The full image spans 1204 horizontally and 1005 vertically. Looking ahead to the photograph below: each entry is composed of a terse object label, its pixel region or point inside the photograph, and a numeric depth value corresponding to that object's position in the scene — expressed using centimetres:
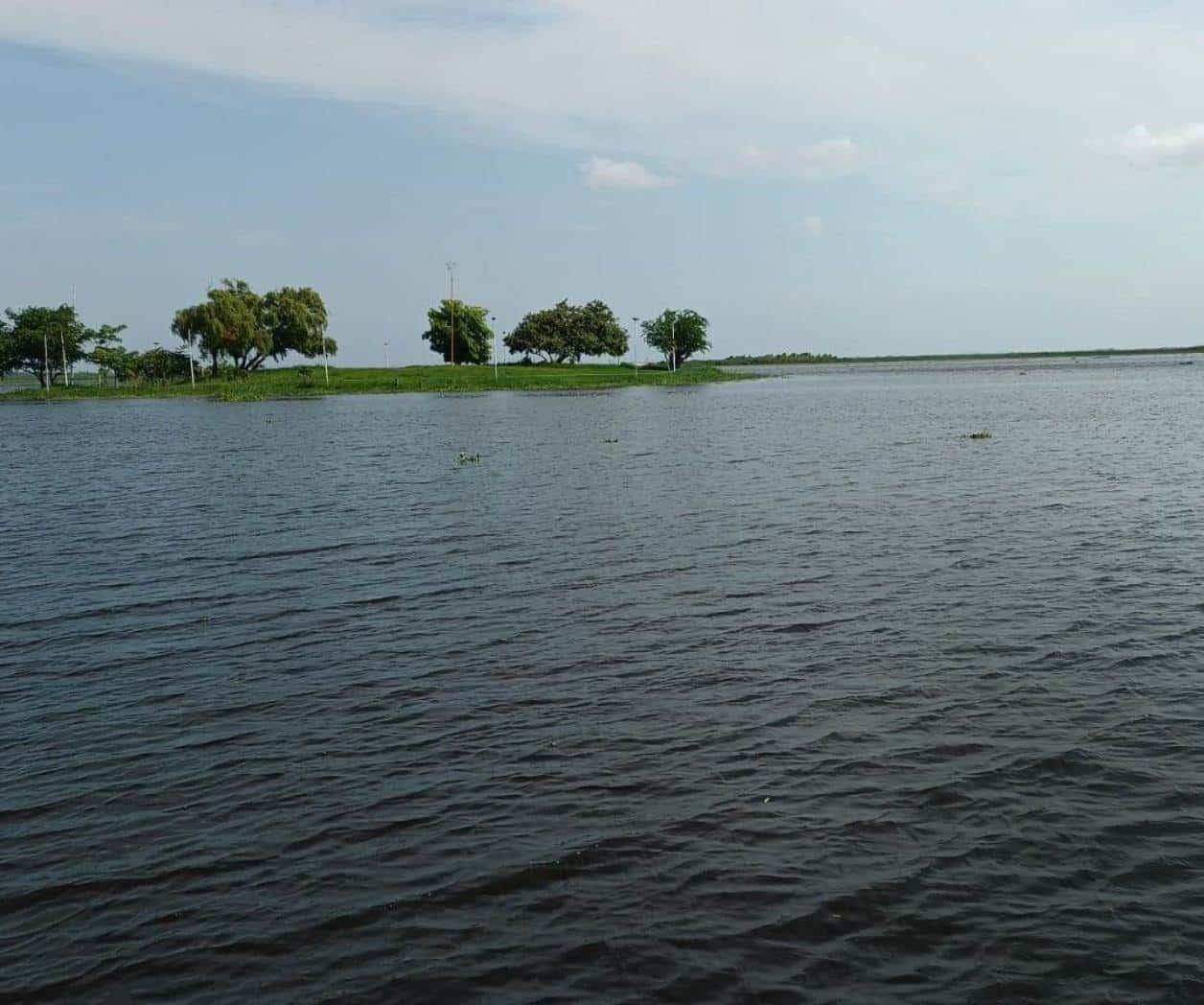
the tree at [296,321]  17312
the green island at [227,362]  15812
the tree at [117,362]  16762
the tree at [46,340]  15938
